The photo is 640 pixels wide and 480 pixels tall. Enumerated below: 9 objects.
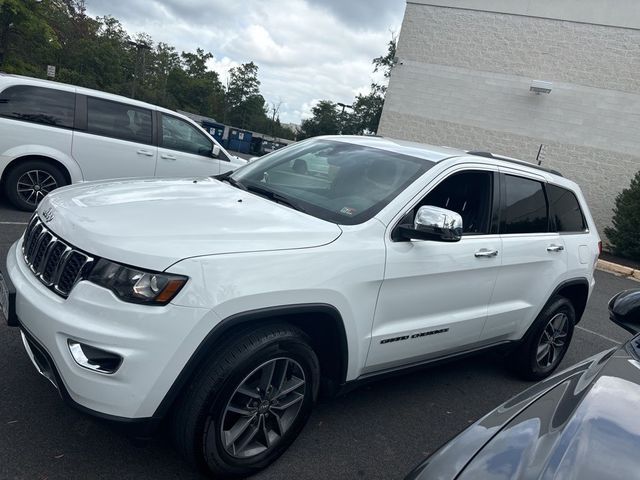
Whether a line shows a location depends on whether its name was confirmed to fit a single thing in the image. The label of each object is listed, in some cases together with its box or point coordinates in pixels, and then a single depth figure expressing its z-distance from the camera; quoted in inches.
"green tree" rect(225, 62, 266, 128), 3034.0
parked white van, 256.7
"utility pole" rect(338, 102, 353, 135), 2411.7
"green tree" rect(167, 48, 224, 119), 2935.5
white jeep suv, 82.4
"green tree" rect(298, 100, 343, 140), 2460.4
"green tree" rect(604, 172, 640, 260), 553.6
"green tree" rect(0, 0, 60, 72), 947.5
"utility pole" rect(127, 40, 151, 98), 2738.7
